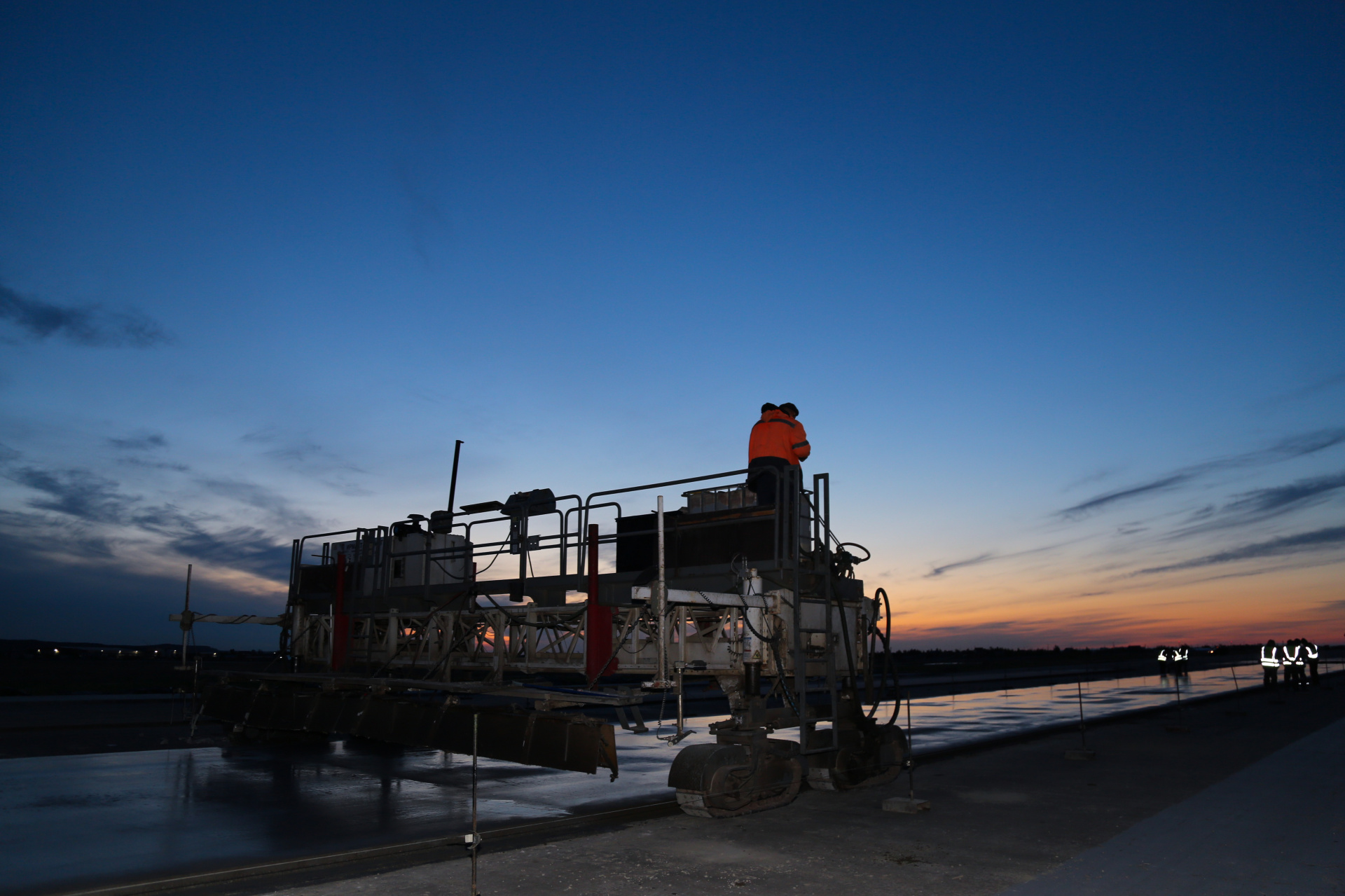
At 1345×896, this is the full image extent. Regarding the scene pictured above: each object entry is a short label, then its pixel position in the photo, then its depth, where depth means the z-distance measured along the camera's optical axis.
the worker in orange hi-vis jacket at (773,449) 10.88
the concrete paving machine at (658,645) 9.71
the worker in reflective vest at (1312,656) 34.06
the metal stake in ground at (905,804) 9.93
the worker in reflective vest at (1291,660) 33.56
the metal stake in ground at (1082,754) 14.55
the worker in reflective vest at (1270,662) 34.31
